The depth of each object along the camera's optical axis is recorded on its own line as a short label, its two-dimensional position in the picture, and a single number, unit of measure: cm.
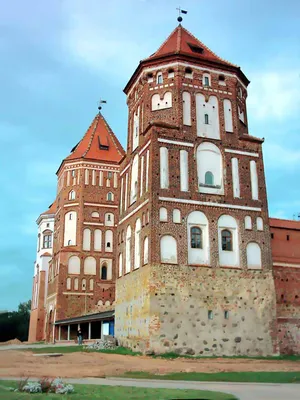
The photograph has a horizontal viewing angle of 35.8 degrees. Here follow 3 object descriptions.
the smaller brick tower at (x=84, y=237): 4241
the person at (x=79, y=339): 3372
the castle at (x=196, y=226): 2297
